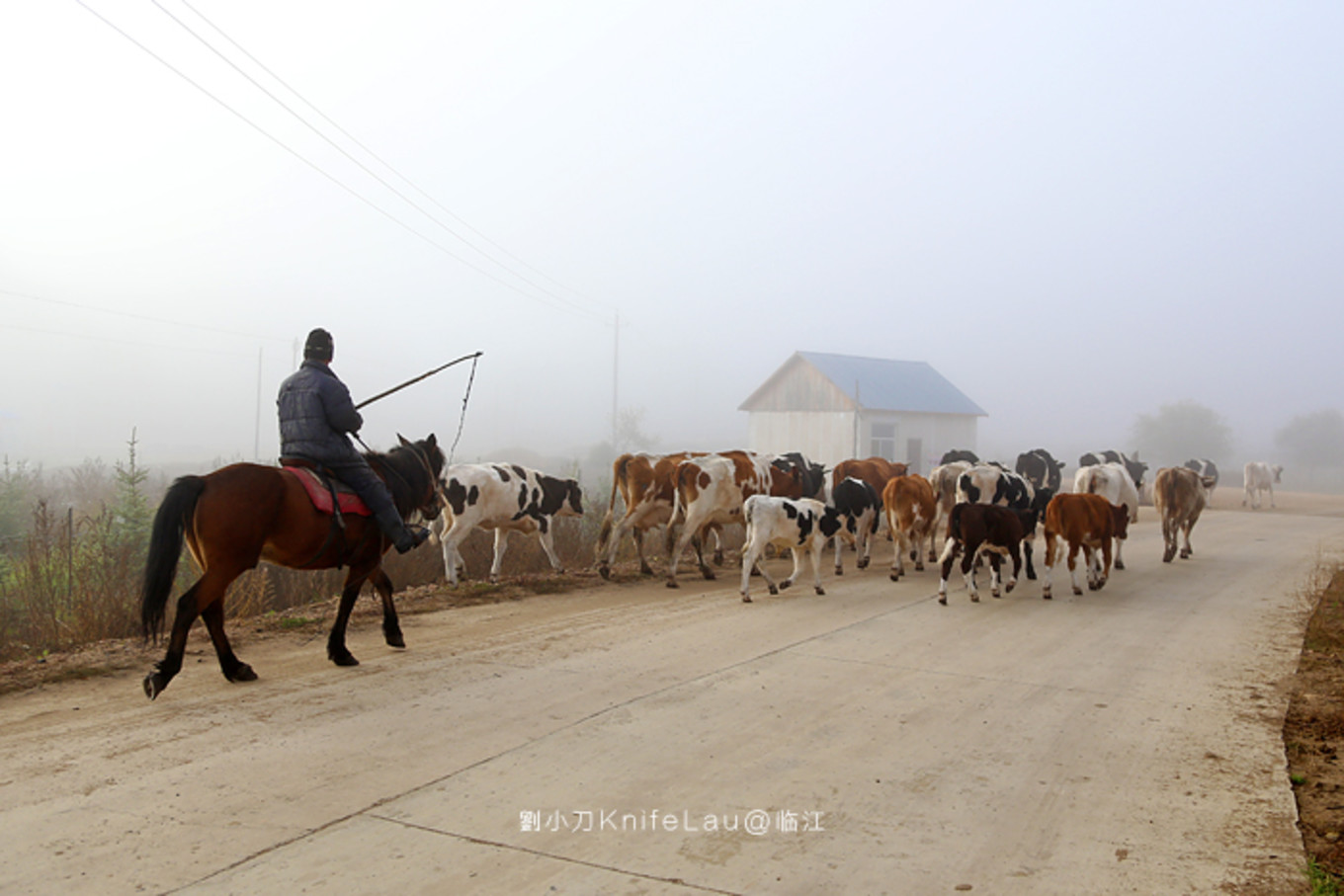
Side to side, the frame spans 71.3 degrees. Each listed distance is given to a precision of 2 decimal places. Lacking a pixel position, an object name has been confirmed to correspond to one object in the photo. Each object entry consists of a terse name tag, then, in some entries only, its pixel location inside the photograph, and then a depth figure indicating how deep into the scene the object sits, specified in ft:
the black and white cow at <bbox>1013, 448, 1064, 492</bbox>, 95.50
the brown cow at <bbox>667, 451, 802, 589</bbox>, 46.80
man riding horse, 26.84
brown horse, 23.40
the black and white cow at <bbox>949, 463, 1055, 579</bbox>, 51.08
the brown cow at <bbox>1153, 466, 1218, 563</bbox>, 56.90
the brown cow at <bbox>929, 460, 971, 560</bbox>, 55.98
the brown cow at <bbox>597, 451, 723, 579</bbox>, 49.29
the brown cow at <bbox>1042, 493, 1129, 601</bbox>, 42.04
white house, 145.38
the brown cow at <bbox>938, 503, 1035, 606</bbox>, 39.91
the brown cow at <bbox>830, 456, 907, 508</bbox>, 61.72
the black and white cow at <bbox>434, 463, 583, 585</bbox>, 44.93
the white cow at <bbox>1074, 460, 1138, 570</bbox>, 55.06
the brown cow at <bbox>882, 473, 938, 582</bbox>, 47.44
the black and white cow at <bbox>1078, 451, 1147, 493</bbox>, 97.30
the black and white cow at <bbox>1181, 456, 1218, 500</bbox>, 124.16
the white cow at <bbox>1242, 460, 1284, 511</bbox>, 117.60
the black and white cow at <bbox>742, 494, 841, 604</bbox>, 41.27
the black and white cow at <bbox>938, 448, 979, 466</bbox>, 91.81
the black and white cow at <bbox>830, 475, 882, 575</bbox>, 50.03
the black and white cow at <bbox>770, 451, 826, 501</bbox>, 58.23
